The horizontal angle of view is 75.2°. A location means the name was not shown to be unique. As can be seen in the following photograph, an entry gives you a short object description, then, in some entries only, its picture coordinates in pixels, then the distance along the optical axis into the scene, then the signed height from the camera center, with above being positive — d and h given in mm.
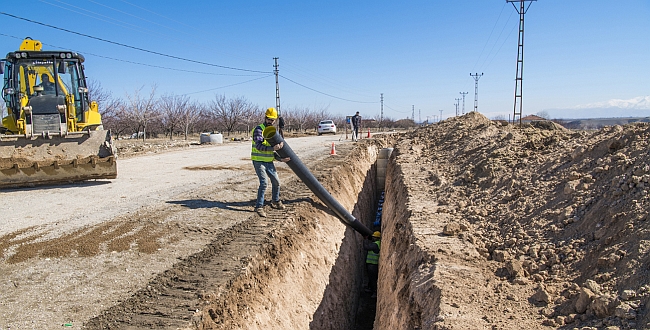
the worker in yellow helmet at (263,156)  7168 -407
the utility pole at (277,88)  37194 +3998
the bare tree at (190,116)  37381 +1661
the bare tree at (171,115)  38250 +1672
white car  37094 +424
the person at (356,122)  23861 +606
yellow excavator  9148 +241
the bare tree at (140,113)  30953 +1573
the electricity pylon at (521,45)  19703 +4092
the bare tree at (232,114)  45719 +2105
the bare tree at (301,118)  57962 +2095
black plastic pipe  7200 -954
